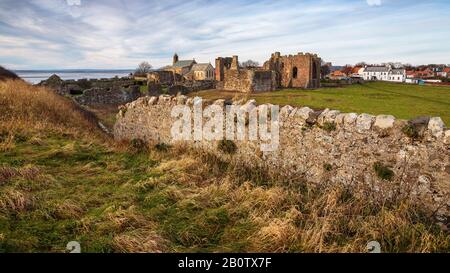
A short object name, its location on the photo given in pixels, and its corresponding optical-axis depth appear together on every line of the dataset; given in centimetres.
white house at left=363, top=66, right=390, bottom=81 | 12500
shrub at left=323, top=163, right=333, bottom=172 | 777
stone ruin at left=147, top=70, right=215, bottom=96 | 3829
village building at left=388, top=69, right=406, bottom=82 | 11580
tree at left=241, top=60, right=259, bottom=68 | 17419
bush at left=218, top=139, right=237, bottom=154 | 1011
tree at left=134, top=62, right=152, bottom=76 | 16112
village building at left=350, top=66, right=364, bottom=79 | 13325
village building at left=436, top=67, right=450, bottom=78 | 11208
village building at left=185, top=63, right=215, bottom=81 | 10016
